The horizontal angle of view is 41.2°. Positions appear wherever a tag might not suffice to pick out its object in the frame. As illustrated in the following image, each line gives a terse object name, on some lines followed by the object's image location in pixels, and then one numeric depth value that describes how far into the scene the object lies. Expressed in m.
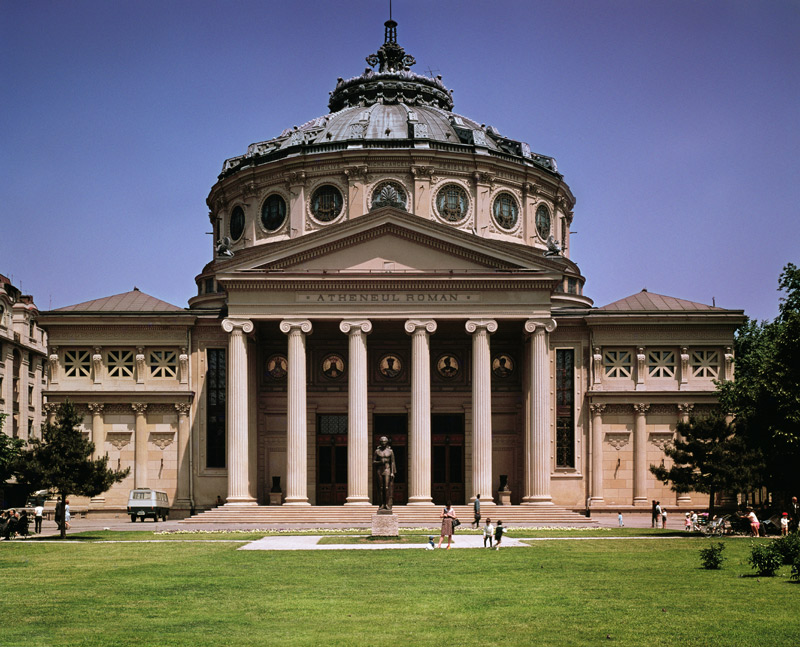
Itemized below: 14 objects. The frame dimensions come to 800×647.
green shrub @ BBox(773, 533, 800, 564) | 30.61
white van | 63.38
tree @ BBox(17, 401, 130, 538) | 48.44
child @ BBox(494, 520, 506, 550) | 40.35
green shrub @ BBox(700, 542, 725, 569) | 31.80
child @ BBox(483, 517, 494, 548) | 41.59
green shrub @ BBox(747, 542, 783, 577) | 29.77
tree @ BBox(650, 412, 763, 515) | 50.81
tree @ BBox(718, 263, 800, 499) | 48.19
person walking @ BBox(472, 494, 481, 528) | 55.75
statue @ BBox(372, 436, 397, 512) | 46.56
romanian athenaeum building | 62.09
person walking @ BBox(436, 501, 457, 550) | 41.19
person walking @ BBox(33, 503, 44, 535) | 52.78
